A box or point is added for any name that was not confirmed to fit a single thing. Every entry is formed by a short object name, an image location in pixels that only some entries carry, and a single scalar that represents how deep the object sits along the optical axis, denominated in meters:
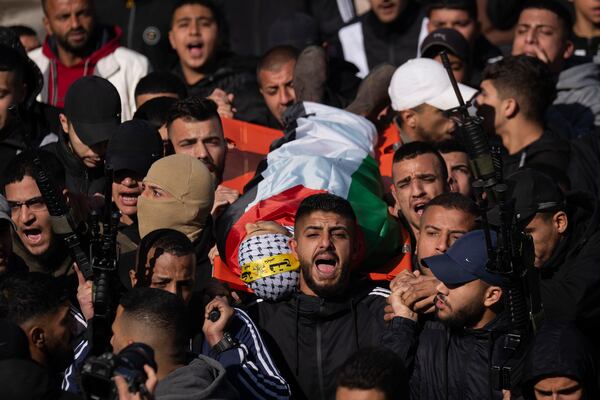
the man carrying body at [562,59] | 21.59
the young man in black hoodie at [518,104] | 20.19
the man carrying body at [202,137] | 18.77
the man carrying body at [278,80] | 21.52
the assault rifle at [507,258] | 14.54
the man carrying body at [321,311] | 16.19
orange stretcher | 20.23
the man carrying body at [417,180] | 18.23
